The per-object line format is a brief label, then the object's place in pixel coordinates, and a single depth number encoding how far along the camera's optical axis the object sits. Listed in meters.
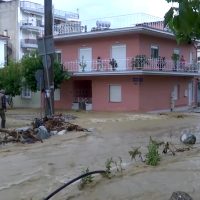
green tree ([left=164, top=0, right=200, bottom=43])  2.54
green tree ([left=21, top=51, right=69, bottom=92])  31.94
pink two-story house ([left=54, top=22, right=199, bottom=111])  31.69
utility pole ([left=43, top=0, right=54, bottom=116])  18.12
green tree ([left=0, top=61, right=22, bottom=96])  33.72
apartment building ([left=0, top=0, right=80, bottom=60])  52.28
